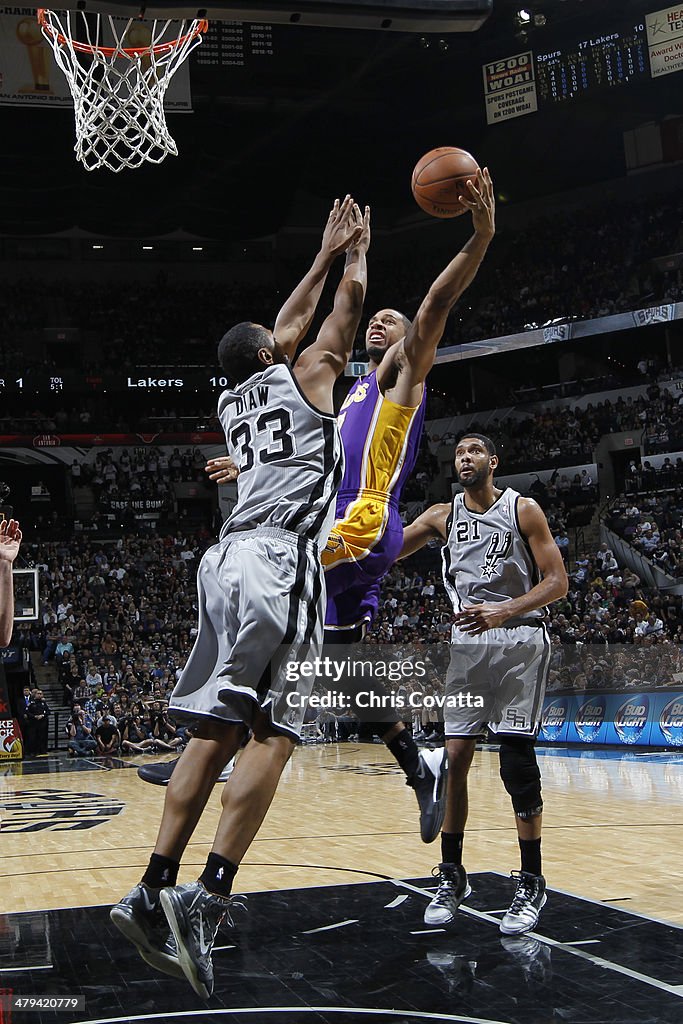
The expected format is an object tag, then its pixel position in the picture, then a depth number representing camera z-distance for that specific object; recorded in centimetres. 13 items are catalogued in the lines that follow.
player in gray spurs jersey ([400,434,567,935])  530
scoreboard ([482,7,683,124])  2236
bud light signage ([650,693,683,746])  1406
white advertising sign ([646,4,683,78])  2120
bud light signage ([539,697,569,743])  1608
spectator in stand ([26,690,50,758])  1830
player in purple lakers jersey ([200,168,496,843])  478
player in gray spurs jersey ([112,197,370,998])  335
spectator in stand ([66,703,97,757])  1836
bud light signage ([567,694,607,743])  1549
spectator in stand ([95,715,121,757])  1822
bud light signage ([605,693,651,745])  1470
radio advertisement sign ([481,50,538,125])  2302
